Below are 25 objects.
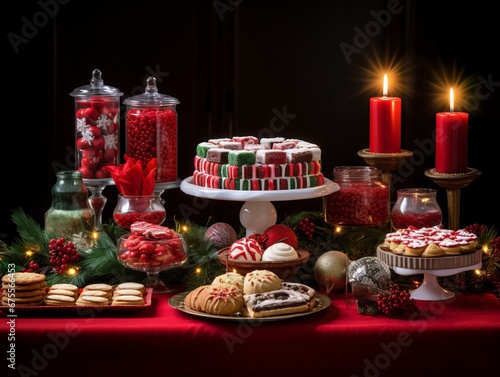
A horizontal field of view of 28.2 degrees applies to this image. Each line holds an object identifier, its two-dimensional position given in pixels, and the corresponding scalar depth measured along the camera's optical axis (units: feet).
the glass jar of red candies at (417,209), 8.73
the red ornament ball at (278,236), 8.52
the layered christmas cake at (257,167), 8.55
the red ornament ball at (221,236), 8.80
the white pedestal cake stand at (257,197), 8.48
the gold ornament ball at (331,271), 8.26
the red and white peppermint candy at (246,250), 8.11
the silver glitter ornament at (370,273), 7.64
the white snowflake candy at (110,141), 9.41
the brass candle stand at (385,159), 9.04
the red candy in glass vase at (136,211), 8.79
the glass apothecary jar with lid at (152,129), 9.39
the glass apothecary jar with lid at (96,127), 9.34
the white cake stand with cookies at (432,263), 7.80
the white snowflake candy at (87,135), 9.33
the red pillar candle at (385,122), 9.04
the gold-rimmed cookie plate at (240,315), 7.32
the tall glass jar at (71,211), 8.78
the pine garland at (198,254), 8.38
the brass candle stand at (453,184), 8.70
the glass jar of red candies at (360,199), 9.04
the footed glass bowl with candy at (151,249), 8.07
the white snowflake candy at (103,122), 9.34
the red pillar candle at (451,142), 8.64
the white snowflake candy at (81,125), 9.34
